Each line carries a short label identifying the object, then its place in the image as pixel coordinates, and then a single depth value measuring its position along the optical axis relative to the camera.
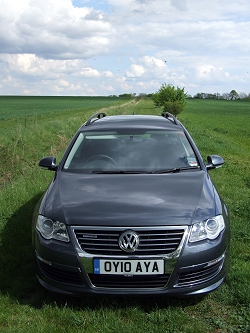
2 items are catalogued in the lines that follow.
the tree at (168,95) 58.12
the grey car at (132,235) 3.41
